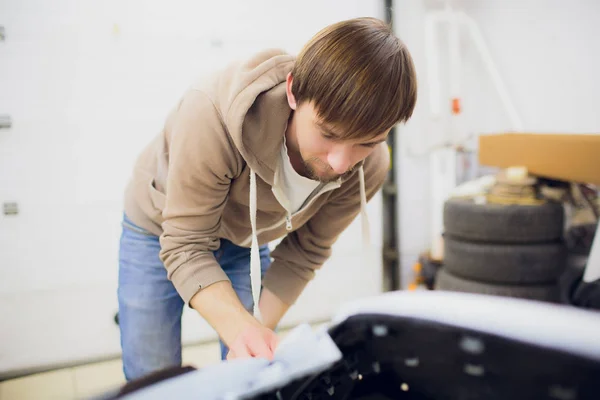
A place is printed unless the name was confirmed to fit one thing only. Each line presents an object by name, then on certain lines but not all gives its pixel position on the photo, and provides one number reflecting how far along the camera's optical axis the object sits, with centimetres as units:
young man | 69
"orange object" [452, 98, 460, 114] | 222
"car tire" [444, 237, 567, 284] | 176
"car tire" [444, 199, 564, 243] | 176
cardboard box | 155
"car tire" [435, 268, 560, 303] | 176
